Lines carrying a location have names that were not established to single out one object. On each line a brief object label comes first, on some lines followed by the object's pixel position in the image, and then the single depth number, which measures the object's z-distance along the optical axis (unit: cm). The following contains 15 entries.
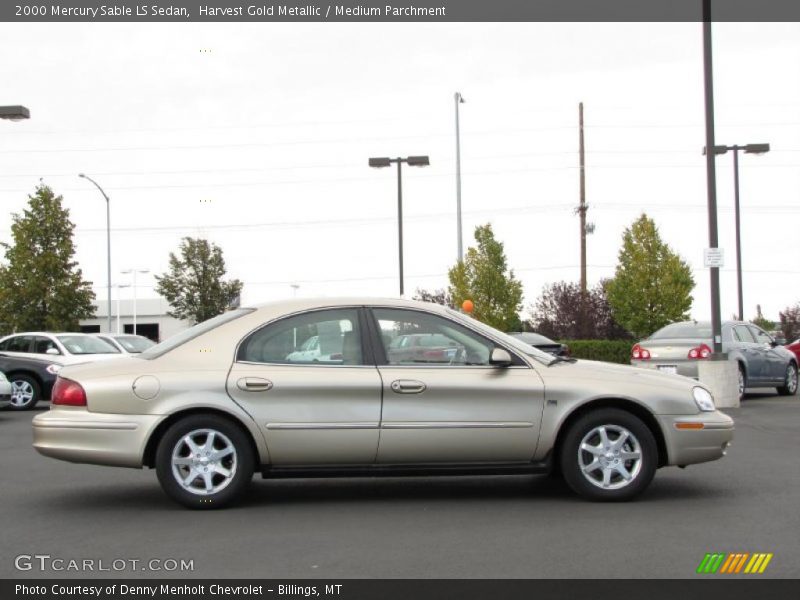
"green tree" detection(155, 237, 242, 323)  5459
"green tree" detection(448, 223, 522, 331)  3766
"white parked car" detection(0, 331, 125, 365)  2040
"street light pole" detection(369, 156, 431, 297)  2988
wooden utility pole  3919
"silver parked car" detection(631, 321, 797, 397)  1777
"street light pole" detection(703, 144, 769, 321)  3056
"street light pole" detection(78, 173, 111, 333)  4152
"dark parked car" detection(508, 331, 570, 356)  2015
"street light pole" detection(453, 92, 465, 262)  3455
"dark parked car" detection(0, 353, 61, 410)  2008
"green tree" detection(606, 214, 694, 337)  3825
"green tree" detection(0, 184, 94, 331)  4072
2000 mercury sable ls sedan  744
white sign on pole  1780
